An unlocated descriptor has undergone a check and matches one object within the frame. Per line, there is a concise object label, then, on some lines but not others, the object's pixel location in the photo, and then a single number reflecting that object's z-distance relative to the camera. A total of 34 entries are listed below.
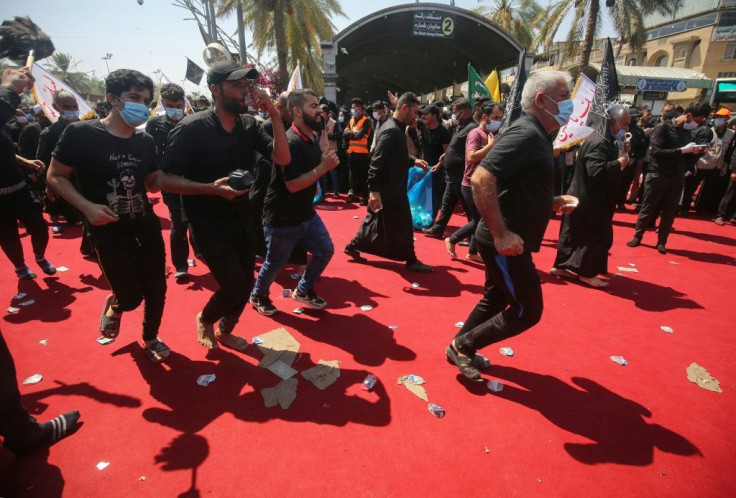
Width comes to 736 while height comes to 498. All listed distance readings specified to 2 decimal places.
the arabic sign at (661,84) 28.42
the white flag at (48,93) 5.39
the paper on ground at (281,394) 2.61
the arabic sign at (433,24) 15.67
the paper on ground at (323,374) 2.82
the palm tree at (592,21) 17.58
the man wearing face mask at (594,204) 4.34
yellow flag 7.91
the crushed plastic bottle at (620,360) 3.15
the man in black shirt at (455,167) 5.66
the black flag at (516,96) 4.91
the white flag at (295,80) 5.41
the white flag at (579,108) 4.39
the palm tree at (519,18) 23.09
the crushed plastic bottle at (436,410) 2.52
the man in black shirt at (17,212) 4.05
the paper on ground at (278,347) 3.08
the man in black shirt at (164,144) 4.34
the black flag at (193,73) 9.69
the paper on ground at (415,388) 2.70
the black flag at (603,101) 4.50
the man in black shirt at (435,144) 7.16
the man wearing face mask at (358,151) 8.76
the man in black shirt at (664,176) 5.79
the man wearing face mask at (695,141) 6.62
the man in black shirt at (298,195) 3.25
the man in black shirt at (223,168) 2.54
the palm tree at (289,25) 17.27
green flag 7.92
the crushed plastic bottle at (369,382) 2.78
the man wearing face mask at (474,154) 4.85
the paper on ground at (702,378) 2.90
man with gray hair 2.28
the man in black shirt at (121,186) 2.48
